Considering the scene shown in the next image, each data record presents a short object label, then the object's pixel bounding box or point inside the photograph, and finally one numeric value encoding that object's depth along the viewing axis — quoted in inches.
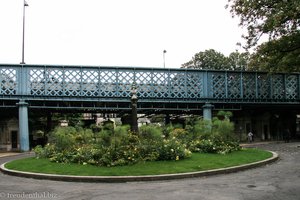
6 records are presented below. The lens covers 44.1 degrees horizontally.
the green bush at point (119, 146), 628.9
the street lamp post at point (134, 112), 779.3
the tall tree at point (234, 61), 2487.9
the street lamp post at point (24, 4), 1539.7
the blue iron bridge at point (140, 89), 1341.0
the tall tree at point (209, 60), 2544.3
